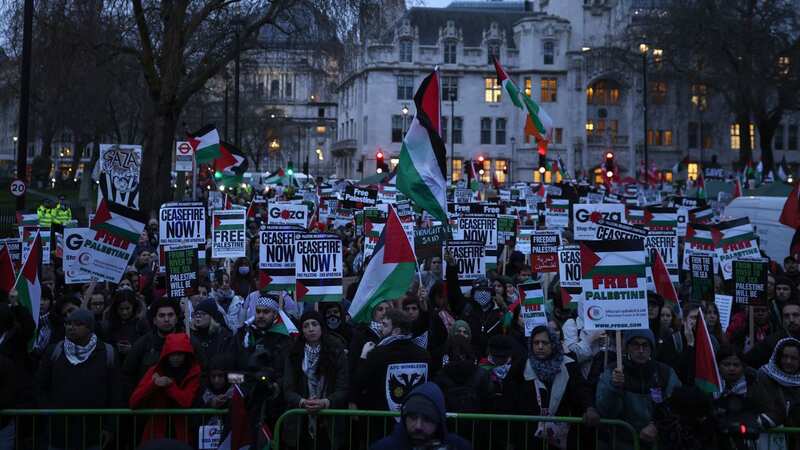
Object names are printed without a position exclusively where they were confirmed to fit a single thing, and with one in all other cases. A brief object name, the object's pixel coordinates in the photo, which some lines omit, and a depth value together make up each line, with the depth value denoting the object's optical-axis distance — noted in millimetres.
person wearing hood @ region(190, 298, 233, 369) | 8127
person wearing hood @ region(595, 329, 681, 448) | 6965
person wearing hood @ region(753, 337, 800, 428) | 7160
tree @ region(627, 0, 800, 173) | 46625
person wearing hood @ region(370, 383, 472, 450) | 4797
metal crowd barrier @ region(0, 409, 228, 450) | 7043
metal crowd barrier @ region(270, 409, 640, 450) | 6945
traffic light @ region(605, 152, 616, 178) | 39716
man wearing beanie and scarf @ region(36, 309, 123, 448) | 7227
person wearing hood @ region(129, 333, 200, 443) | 6949
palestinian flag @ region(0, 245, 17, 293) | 9969
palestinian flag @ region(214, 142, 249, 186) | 24750
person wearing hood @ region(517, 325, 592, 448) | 7211
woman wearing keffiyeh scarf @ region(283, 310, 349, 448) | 7188
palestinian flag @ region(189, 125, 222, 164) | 23328
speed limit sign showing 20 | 19547
